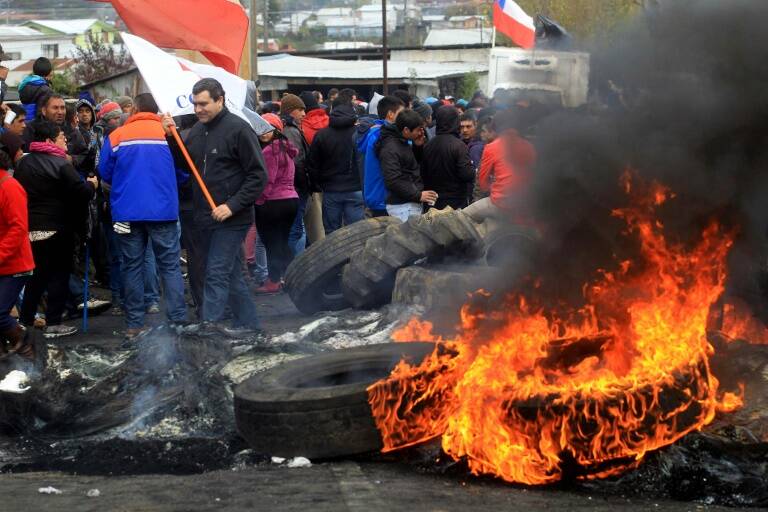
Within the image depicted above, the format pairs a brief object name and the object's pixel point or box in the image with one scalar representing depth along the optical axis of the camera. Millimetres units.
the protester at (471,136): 13255
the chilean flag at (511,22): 17469
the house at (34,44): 65875
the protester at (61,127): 10523
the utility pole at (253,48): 19531
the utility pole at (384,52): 30484
